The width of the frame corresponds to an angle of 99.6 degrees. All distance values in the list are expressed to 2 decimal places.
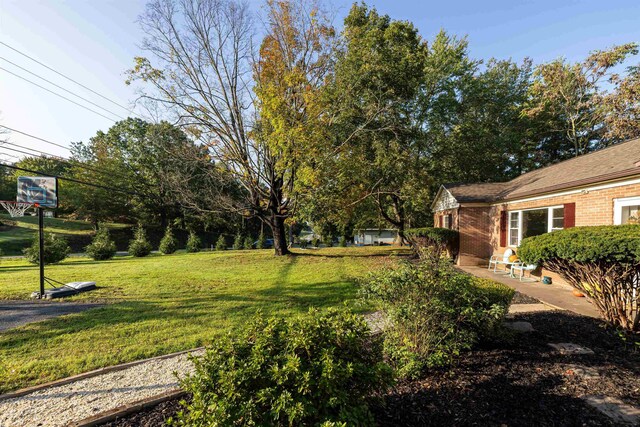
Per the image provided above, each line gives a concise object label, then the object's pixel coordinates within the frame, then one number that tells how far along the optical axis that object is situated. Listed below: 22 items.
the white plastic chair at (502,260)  10.17
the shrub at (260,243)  25.64
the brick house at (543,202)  6.51
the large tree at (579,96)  14.94
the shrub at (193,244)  21.32
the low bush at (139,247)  16.88
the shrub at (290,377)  1.63
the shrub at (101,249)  14.90
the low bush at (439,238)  11.92
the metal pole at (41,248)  6.63
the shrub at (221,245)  23.14
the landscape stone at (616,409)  2.16
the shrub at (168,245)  18.98
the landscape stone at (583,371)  2.79
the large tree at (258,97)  12.20
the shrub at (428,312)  2.96
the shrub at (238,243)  25.89
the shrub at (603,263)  3.77
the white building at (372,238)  41.48
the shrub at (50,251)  11.80
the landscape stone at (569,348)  3.32
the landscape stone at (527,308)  5.25
